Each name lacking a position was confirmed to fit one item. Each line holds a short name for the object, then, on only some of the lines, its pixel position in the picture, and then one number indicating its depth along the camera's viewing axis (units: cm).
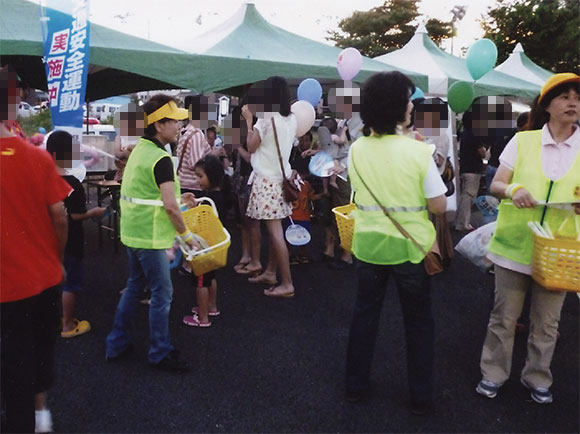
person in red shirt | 203
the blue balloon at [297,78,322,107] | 604
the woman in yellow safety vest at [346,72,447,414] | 254
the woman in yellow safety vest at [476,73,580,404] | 266
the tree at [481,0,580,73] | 2127
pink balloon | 613
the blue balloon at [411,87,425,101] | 572
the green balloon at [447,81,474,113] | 594
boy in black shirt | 338
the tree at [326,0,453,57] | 3191
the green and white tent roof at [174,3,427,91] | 578
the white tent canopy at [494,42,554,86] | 1467
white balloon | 507
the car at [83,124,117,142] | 1709
